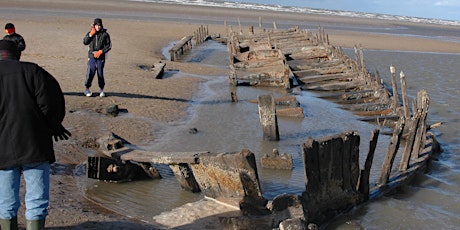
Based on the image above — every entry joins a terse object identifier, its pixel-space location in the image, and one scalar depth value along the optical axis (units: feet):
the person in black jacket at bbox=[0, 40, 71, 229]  14.25
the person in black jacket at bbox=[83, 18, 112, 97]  37.93
